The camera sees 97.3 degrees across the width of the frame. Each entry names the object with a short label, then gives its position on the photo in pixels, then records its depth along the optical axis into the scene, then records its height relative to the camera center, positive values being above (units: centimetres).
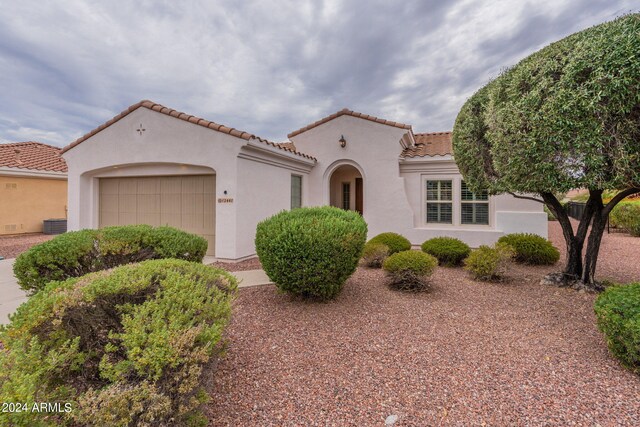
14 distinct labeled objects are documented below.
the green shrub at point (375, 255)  811 -108
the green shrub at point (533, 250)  860 -103
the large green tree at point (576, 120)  442 +169
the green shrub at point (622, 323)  318 -127
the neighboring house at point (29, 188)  1424 +165
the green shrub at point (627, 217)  1443 -4
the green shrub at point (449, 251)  838 -102
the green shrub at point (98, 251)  510 -66
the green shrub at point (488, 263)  690 -114
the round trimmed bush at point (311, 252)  494 -62
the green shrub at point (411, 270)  613 -117
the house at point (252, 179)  889 +144
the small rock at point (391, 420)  258 -188
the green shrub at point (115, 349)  195 -105
